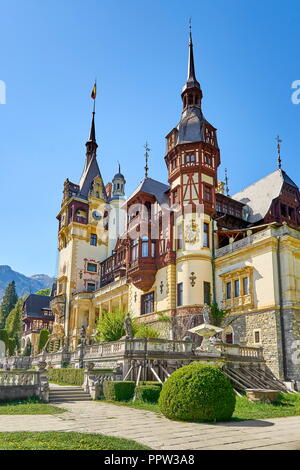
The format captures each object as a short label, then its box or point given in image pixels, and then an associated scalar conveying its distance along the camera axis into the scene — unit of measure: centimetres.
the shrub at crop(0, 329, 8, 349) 6950
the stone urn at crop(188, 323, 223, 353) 2508
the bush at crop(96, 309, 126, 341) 2934
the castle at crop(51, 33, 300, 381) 2883
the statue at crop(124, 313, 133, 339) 2241
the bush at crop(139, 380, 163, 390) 1876
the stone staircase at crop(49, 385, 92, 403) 1942
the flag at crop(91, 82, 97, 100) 6881
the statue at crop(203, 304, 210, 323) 2656
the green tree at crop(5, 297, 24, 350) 7238
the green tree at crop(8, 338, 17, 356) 6928
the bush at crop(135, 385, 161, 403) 1786
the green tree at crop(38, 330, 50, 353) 6212
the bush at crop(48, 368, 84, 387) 2403
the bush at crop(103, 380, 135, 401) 1858
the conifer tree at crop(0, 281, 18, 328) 9952
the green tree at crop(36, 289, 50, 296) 10648
